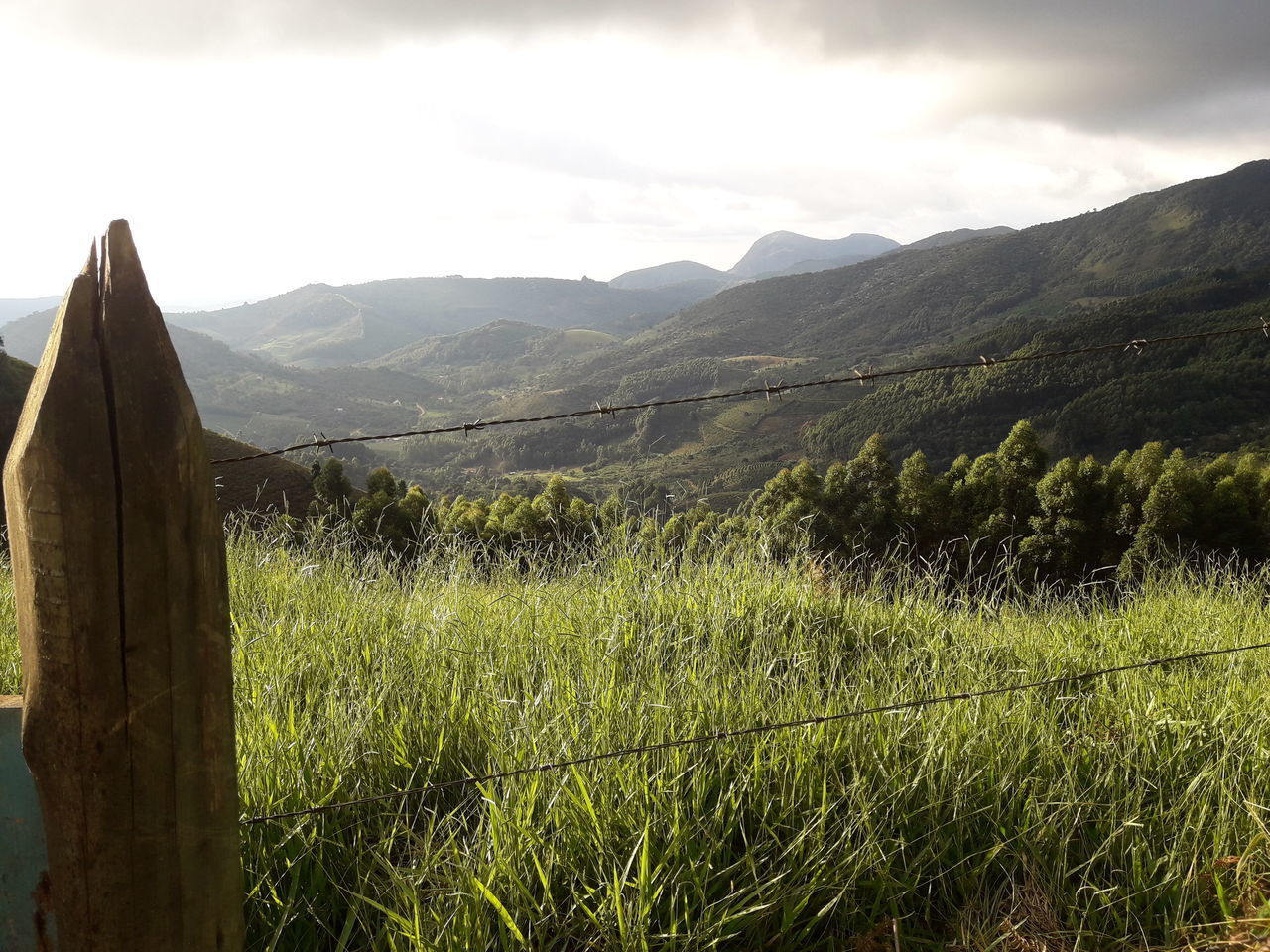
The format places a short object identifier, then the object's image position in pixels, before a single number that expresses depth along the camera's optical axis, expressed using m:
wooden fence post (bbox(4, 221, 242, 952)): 1.03
